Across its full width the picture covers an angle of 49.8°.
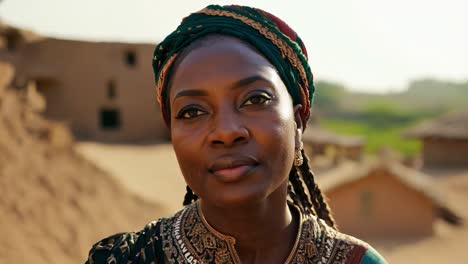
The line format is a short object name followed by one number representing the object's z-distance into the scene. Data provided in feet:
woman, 4.71
